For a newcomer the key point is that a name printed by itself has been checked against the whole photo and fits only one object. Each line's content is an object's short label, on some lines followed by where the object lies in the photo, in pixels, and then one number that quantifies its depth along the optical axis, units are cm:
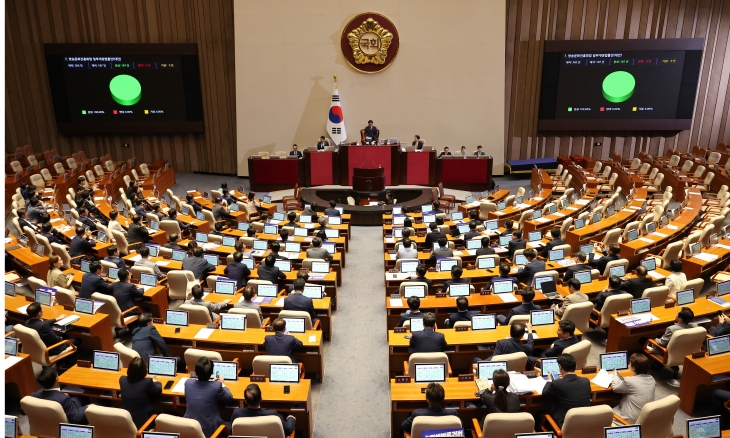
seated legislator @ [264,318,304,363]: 601
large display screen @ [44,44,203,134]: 1836
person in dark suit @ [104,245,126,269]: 842
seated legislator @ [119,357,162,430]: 510
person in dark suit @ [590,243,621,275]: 861
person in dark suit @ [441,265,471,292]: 750
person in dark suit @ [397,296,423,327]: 652
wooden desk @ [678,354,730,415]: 555
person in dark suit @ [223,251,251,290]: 838
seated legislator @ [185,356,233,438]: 494
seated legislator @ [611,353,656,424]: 500
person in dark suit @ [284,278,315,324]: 711
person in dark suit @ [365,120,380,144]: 1770
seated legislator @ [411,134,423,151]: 1738
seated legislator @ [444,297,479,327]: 669
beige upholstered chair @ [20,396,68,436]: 475
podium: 1544
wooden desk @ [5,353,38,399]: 575
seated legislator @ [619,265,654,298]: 742
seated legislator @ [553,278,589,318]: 695
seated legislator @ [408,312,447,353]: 605
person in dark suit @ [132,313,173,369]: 598
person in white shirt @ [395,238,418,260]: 927
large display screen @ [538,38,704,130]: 1783
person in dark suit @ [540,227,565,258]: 932
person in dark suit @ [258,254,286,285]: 813
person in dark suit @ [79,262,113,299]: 762
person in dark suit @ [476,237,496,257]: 923
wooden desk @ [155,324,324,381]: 632
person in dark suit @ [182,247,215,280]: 867
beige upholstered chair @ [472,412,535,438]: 449
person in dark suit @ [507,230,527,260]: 940
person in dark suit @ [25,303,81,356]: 622
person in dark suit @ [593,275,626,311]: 697
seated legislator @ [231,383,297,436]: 465
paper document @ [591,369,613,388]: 525
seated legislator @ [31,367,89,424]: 490
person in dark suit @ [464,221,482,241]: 1008
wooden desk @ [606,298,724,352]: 658
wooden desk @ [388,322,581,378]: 622
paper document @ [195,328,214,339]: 636
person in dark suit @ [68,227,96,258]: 945
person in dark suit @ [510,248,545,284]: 815
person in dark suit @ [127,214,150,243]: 1025
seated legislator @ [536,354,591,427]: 495
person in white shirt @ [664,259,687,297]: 752
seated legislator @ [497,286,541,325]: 663
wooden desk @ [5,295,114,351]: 666
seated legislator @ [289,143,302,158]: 1688
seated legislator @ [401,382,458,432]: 463
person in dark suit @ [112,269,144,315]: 759
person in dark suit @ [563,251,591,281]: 801
